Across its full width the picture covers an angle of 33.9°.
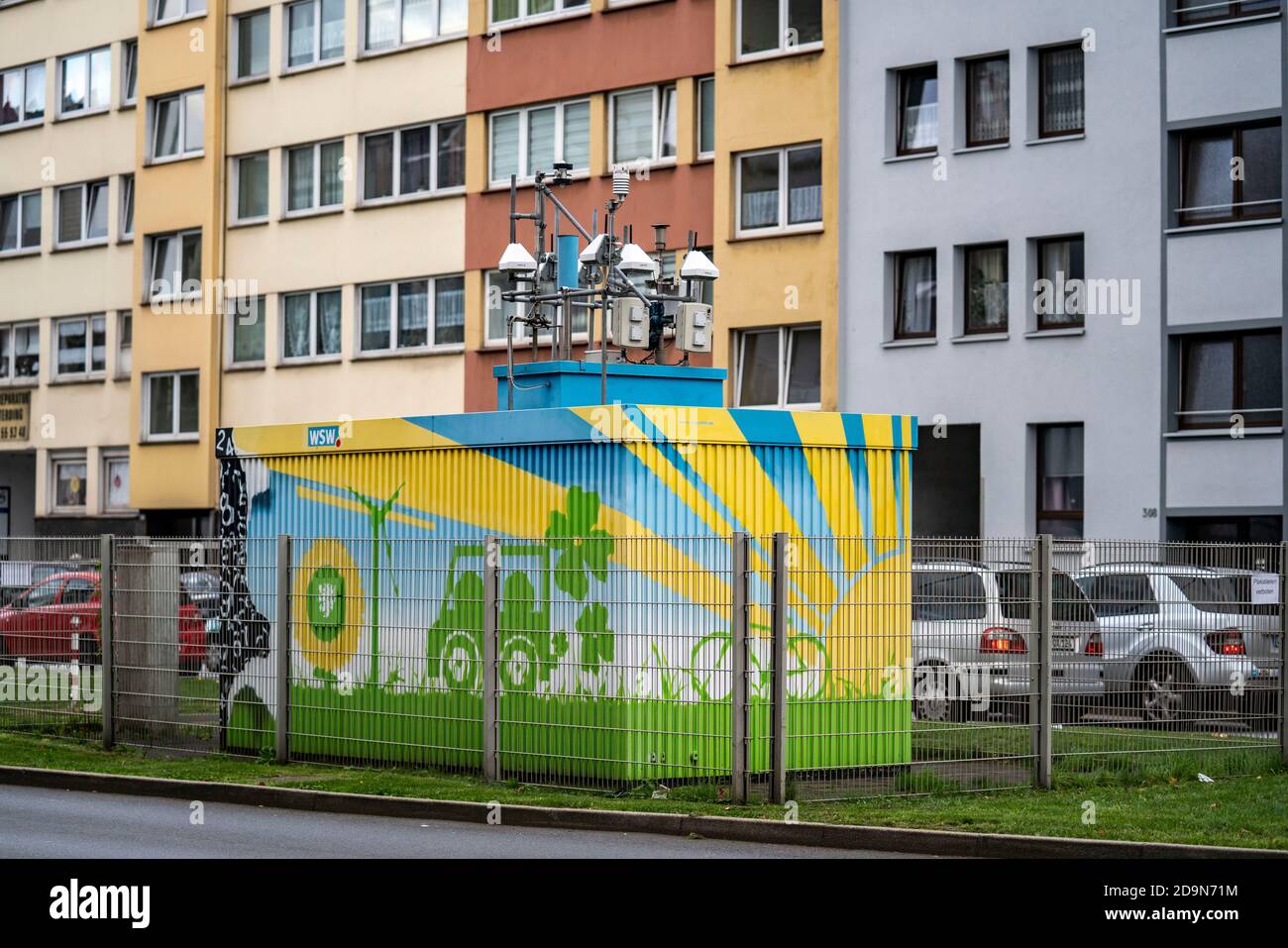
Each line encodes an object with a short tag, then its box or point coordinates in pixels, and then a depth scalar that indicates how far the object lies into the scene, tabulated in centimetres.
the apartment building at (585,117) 4041
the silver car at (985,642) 1458
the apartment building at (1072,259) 3328
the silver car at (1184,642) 1534
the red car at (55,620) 1934
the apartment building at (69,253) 5212
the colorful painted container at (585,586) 1473
